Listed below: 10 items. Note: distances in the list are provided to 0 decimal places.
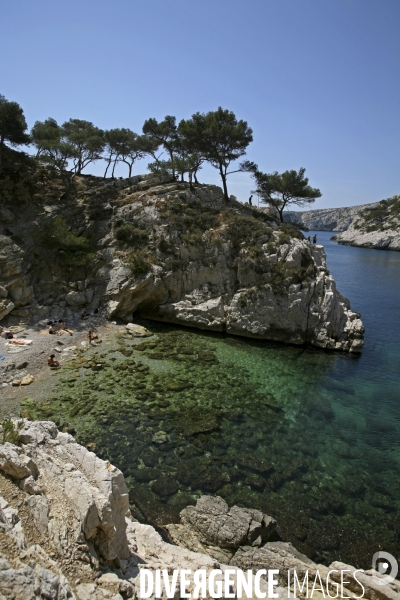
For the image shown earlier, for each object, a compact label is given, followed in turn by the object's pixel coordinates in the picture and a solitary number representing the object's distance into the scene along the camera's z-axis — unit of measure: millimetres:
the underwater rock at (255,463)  14383
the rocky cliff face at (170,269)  28672
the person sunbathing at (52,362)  22047
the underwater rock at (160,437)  15852
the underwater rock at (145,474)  13695
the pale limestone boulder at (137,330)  28094
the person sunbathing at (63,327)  26636
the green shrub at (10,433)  9273
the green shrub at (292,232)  33497
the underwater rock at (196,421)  16788
